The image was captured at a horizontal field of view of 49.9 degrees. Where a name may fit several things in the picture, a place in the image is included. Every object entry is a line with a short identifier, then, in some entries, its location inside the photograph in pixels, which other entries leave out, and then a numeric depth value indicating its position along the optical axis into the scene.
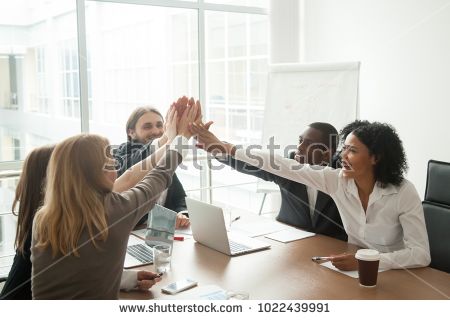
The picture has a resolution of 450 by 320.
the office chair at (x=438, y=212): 2.09
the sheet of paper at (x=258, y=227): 2.32
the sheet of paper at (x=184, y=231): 2.33
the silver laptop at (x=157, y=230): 1.93
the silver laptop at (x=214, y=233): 1.98
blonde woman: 1.39
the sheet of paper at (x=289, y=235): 2.21
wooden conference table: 1.57
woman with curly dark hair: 1.91
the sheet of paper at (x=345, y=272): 1.72
